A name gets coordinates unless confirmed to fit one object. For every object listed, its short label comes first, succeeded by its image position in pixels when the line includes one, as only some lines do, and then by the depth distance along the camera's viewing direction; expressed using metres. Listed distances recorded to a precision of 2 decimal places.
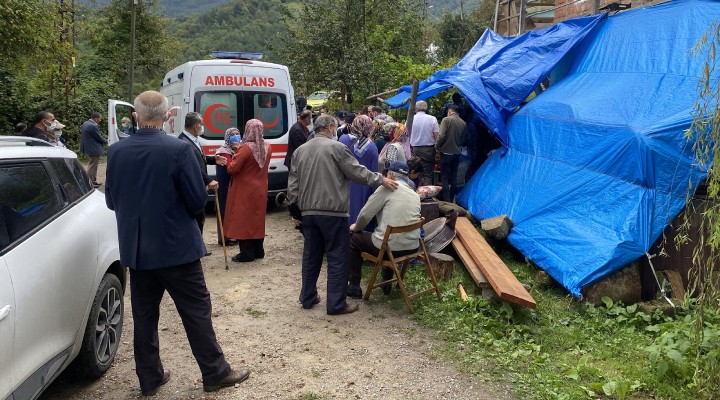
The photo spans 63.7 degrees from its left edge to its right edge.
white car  2.72
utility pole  25.55
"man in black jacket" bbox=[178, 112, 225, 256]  6.16
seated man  5.16
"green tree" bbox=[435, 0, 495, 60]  32.66
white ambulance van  9.23
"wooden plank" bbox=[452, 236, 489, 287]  5.29
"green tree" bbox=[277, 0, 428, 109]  17.50
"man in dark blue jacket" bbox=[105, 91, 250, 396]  3.35
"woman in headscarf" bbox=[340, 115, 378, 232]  6.16
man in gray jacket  4.96
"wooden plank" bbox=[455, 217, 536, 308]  4.73
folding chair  5.04
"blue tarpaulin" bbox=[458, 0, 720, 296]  5.14
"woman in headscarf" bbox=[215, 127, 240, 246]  7.21
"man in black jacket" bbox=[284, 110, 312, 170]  8.50
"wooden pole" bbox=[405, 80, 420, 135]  10.12
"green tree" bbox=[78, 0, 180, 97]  32.19
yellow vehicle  25.71
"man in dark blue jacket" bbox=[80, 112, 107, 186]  12.52
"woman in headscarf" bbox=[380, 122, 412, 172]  6.37
